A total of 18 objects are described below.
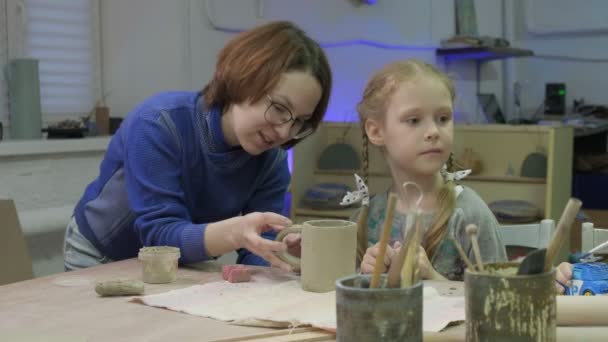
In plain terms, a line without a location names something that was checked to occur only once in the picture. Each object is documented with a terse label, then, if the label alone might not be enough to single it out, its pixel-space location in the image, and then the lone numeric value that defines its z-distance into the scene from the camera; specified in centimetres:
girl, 156
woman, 146
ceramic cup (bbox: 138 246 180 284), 133
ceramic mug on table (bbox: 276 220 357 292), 122
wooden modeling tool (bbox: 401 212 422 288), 74
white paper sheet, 103
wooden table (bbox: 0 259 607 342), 98
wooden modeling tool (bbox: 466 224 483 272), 77
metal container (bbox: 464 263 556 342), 74
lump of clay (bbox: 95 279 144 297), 123
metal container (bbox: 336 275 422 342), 75
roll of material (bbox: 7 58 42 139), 278
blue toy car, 112
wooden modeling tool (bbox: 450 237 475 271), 79
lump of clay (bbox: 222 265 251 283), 132
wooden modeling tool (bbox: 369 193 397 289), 67
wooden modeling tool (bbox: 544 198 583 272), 68
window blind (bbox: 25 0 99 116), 298
